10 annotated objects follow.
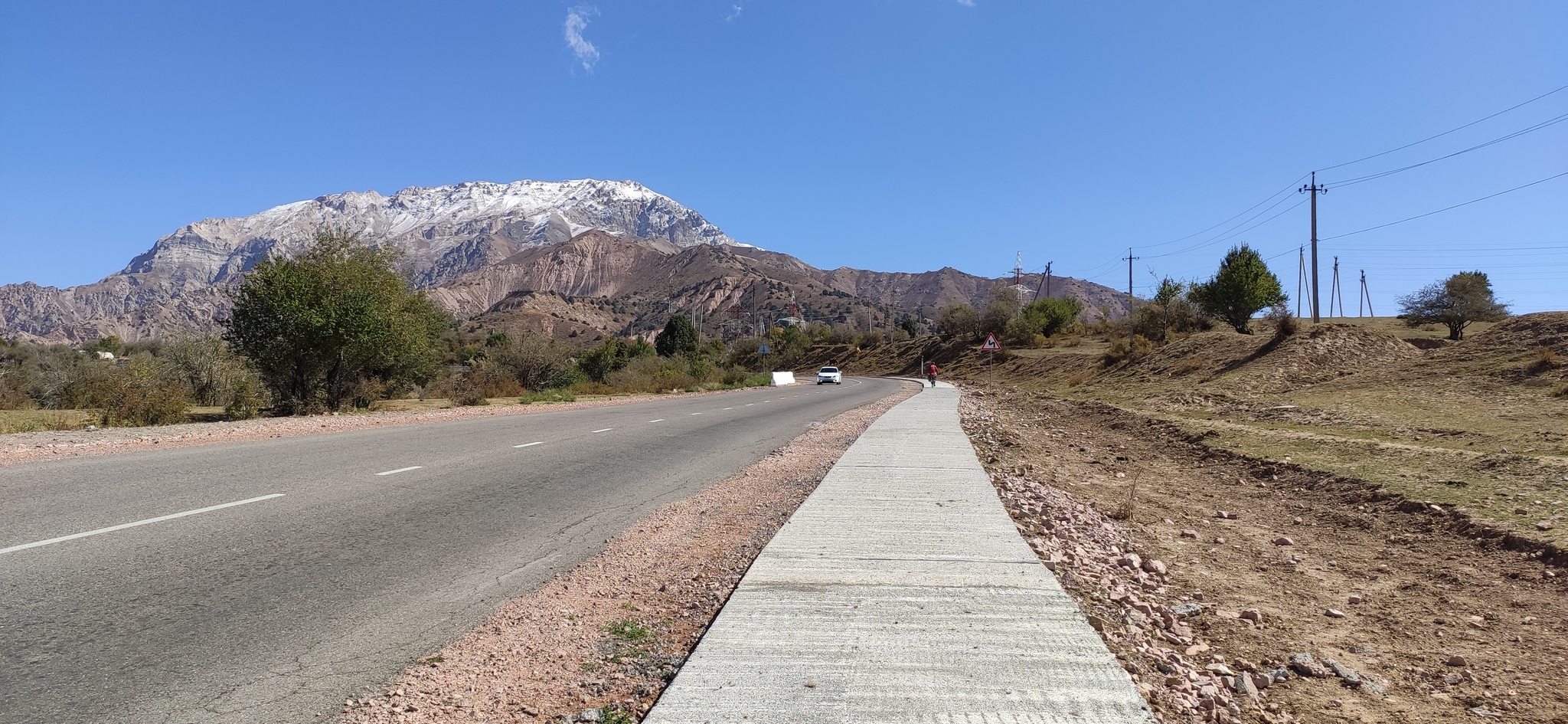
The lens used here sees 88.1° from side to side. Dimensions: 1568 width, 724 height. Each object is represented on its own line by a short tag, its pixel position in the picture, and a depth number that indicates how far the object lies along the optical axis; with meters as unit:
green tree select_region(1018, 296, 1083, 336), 74.00
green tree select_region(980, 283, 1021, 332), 79.44
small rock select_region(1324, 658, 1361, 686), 4.02
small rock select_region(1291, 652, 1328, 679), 4.11
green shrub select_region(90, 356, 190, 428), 18.77
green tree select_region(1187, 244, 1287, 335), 52.62
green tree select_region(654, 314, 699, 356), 89.62
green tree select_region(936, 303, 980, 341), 83.12
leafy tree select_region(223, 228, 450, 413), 23.03
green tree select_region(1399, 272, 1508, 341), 48.81
